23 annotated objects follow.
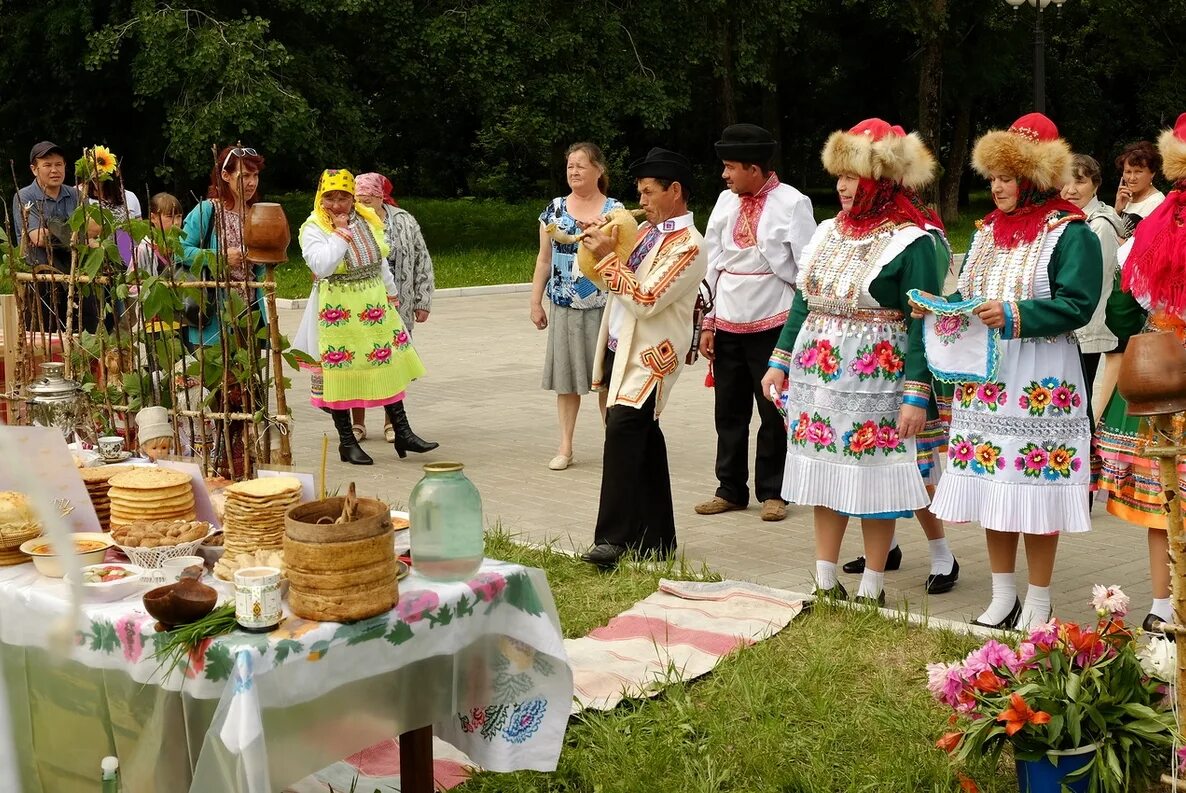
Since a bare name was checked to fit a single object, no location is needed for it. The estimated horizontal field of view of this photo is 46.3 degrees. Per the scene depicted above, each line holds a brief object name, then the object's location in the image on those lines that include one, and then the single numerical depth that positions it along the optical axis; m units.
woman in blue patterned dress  8.05
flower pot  3.55
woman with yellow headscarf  8.20
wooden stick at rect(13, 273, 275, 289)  4.79
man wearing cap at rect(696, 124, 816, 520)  6.98
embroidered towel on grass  4.74
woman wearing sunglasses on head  4.98
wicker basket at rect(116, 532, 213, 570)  3.46
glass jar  3.35
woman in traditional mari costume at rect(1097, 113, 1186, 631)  4.71
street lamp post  18.73
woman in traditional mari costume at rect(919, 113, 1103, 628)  4.83
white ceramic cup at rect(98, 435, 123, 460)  4.45
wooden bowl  3.01
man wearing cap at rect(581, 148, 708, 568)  5.88
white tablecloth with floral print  2.96
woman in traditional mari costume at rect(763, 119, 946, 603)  5.12
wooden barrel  3.03
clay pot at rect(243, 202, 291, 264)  4.43
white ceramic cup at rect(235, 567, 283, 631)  3.00
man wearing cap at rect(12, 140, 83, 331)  9.48
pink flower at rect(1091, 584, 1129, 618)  3.78
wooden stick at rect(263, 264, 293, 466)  4.63
